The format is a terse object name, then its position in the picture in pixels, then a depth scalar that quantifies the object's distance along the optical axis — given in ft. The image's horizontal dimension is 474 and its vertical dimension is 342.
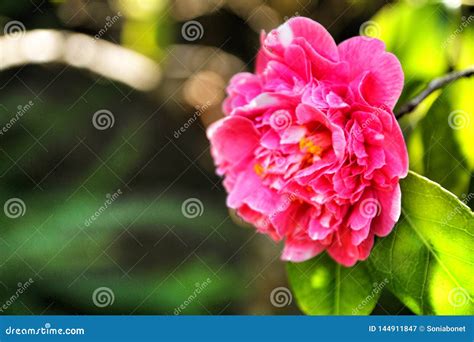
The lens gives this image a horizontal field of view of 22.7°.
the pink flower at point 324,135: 1.42
